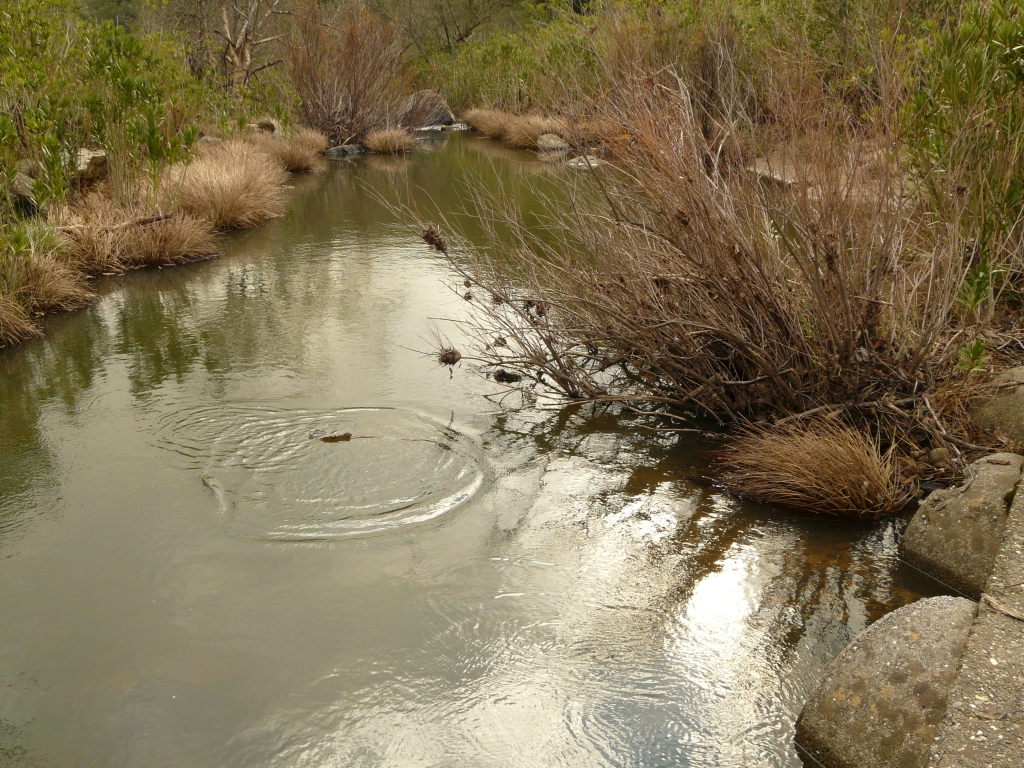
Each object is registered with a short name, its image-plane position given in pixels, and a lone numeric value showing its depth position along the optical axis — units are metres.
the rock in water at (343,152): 18.98
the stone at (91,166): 10.20
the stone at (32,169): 9.48
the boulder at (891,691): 2.81
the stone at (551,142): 17.32
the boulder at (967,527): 3.89
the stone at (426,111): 22.02
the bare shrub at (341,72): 18.97
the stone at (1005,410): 4.61
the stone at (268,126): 17.34
